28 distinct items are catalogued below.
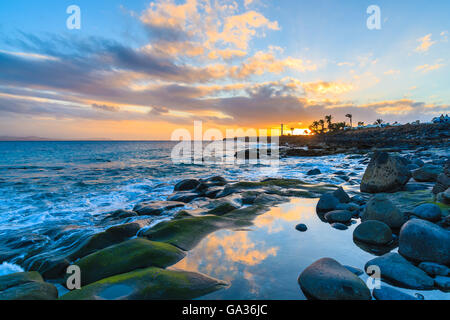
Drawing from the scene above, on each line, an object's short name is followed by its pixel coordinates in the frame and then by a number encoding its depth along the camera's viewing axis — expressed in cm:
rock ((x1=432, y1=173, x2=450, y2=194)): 688
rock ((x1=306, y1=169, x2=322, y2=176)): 1614
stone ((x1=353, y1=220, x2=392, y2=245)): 464
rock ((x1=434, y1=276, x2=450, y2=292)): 307
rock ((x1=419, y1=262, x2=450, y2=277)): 338
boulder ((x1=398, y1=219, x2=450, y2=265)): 365
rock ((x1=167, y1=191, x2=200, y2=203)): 1024
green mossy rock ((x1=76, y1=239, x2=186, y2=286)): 395
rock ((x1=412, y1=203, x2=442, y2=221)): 534
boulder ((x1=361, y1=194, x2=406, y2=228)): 535
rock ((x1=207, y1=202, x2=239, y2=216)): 762
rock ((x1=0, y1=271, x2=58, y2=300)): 316
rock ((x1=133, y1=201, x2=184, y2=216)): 831
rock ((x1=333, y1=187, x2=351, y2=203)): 766
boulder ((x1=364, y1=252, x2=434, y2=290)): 316
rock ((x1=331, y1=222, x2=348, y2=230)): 560
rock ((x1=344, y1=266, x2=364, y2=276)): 354
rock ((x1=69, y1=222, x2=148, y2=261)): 512
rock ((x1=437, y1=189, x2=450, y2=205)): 607
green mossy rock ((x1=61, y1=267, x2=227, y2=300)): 305
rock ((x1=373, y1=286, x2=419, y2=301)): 284
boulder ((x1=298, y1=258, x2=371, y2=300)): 288
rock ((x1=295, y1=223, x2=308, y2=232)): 557
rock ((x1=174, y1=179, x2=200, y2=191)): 1301
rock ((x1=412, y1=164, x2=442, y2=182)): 984
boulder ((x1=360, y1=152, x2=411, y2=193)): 869
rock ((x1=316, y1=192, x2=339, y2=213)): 722
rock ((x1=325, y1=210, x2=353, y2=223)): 612
